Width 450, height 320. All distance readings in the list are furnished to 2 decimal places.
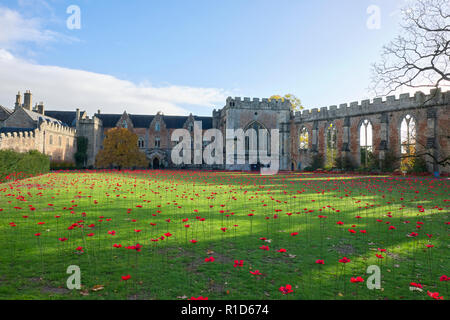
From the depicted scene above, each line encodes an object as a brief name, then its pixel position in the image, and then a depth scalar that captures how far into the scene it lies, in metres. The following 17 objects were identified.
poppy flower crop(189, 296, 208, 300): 3.17
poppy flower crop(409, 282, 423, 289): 3.57
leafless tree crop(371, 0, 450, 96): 20.83
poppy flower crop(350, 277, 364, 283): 3.48
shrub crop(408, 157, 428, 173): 27.46
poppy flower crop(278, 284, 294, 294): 3.28
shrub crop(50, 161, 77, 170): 40.62
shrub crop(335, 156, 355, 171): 34.44
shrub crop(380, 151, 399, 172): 29.91
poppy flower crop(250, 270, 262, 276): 3.80
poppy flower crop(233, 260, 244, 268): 4.14
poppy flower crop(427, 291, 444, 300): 3.23
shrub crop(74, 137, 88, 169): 48.99
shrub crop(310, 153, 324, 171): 38.06
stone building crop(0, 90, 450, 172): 28.67
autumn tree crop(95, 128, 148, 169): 39.25
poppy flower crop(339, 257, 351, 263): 4.17
